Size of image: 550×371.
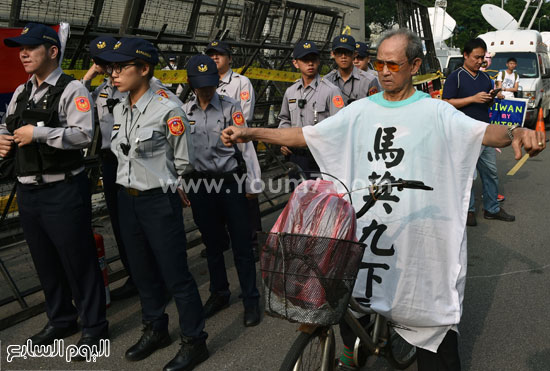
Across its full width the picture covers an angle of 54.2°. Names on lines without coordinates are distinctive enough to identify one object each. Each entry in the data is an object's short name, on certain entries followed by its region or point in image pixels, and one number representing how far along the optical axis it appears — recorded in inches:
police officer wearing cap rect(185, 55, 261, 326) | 161.3
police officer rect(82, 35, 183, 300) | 174.4
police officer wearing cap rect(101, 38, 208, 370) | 134.1
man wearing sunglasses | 102.6
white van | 565.6
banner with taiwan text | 326.0
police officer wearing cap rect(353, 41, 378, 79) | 295.0
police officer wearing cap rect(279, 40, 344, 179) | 211.6
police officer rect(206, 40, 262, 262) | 208.5
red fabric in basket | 82.8
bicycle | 82.8
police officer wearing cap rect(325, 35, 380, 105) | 246.2
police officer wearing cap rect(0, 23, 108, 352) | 139.9
